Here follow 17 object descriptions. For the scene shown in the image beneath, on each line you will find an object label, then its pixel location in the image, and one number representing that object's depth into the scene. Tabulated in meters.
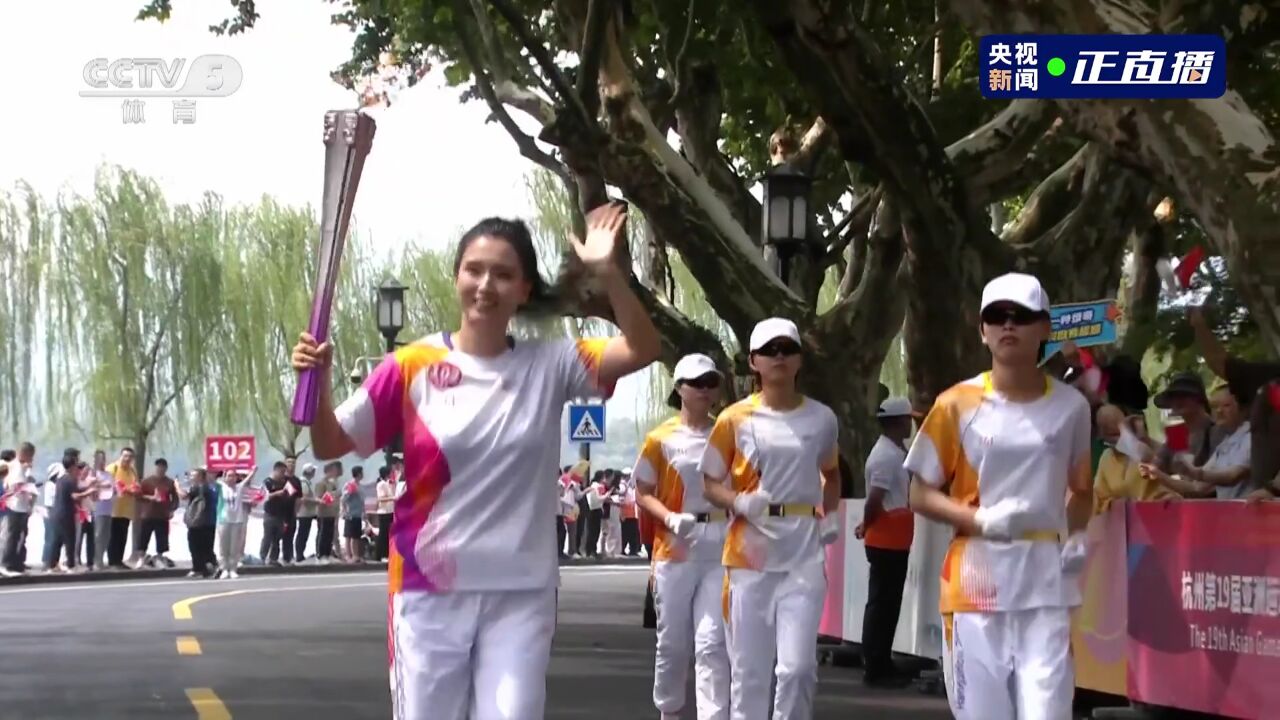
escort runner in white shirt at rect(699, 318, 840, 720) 8.80
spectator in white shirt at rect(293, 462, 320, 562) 35.69
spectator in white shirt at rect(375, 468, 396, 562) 35.41
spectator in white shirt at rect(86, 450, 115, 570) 29.77
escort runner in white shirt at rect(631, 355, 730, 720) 10.19
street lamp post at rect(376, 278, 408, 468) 33.50
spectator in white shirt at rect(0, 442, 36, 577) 27.88
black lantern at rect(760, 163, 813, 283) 19.05
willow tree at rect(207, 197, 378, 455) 51.34
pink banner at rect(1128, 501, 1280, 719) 9.80
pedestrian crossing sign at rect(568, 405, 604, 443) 37.97
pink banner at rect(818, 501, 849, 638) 16.42
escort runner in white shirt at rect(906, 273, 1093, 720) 6.28
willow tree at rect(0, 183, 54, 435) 45.81
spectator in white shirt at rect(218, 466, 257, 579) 31.17
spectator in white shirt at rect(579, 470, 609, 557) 41.41
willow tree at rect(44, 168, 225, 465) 47.16
